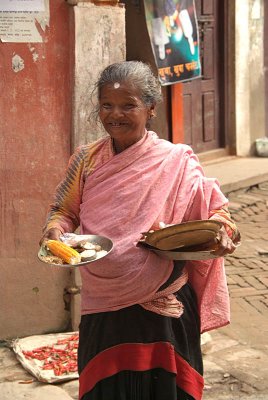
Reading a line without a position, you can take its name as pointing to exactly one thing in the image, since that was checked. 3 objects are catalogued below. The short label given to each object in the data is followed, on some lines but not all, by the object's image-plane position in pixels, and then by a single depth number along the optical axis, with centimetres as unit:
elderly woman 308
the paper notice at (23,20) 467
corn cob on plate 297
